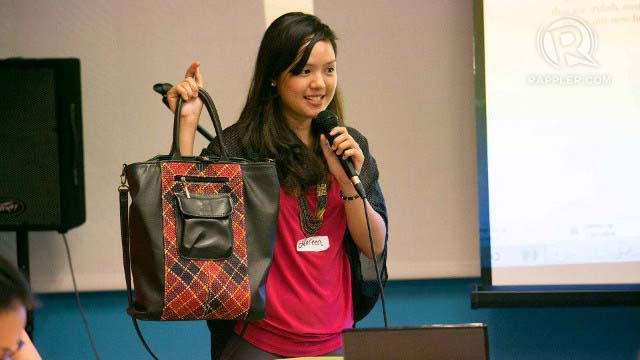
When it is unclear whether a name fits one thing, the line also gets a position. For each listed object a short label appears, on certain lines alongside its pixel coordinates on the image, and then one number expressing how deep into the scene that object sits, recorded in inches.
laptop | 138.6
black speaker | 208.0
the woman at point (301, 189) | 165.9
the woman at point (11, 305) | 135.6
